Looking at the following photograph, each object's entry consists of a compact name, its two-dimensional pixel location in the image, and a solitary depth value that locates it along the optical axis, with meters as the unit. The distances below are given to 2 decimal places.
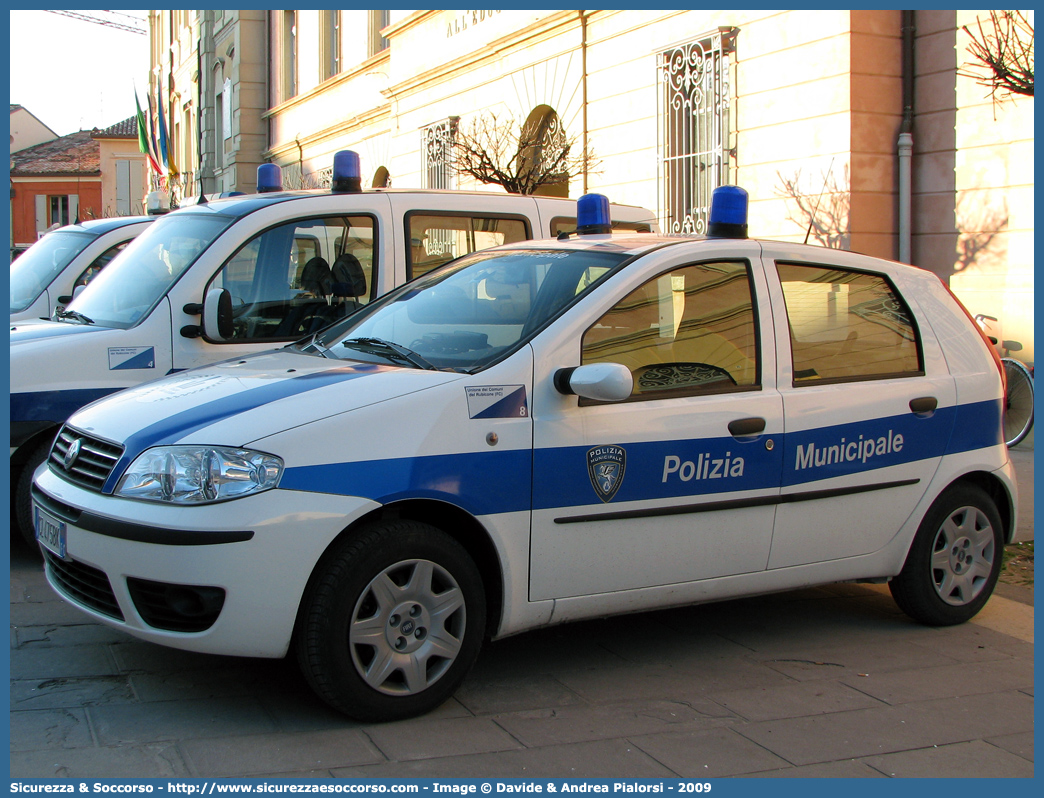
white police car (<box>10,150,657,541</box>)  5.79
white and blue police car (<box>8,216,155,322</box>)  9.02
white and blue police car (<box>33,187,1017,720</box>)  3.63
